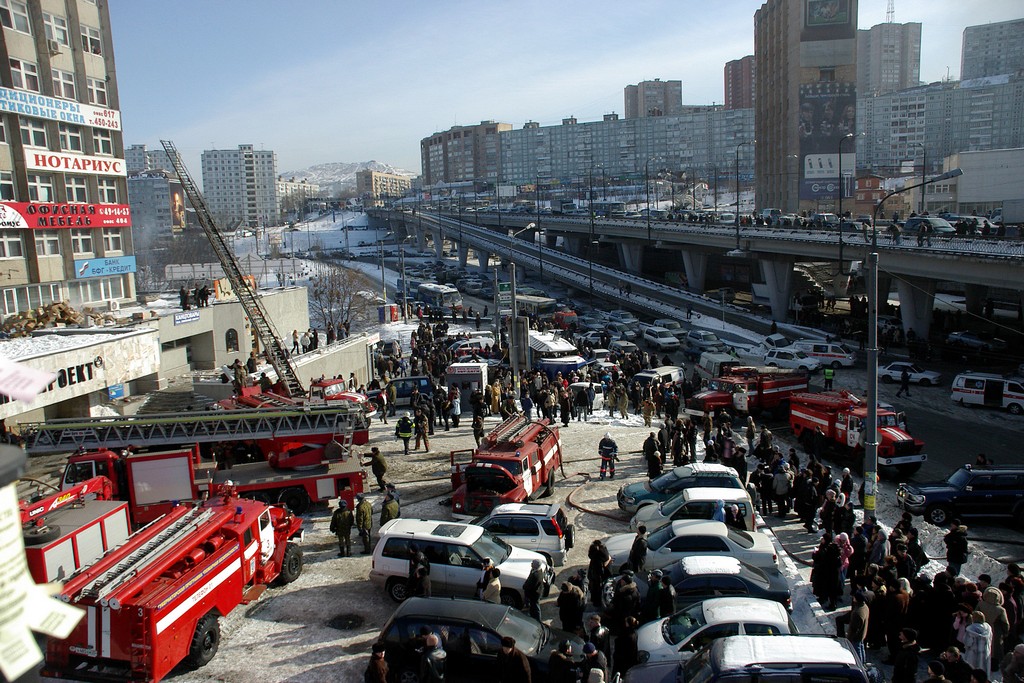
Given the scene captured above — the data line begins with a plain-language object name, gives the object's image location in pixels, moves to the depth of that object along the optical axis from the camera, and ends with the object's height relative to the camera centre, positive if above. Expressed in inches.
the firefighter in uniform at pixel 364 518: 530.9 -201.4
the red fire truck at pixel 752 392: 999.6 -244.7
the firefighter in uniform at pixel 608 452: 707.4 -219.5
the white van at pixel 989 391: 1028.5 -266.2
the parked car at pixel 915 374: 1209.4 -278.3
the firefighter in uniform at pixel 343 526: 520.7 -202.3
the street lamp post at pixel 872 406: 531.2 -142.5
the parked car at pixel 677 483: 595.8 -210.6
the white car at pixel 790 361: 1331.2 -273.9
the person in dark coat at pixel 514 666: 324.2 -184.9
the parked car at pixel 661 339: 1621.6 -283.0
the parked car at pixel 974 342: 1424.7 -277.4
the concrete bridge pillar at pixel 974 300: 1750.7 -245.3
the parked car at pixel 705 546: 465.7 -203.4
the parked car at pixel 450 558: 443.5 -195.6
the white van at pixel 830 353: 1348.4 -268.9
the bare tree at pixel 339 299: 2180.1 -246.9
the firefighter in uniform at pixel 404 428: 786.9 -212.7
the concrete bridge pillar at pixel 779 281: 2017.7 -214.6
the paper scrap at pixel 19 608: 88.6 -43.6
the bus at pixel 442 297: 2437.3 -270.6
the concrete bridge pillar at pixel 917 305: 1557.6 -223.0
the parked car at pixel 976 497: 592.1 -227.8
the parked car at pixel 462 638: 348.8 -188.6
